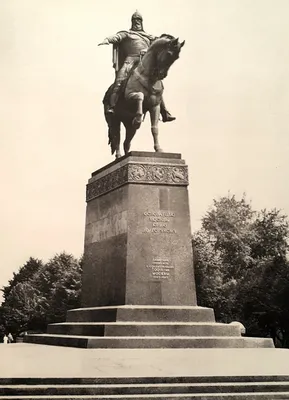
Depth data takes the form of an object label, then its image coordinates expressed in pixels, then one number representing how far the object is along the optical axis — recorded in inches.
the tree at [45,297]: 1798.7
